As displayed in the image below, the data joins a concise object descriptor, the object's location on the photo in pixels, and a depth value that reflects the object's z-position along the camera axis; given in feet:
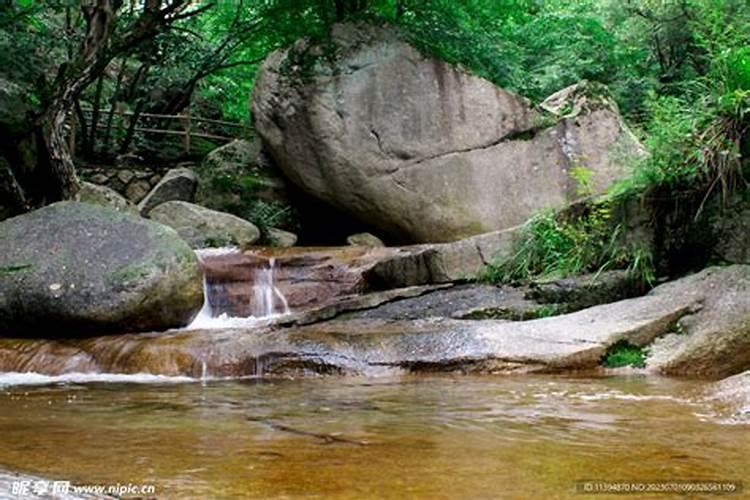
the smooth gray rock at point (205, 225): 36.04
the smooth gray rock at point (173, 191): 44.04
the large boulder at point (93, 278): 22.79
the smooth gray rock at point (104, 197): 37.68
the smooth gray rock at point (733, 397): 12.34
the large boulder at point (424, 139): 35.78
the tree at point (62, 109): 29.60
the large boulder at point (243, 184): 41.24
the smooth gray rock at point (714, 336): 17.53
